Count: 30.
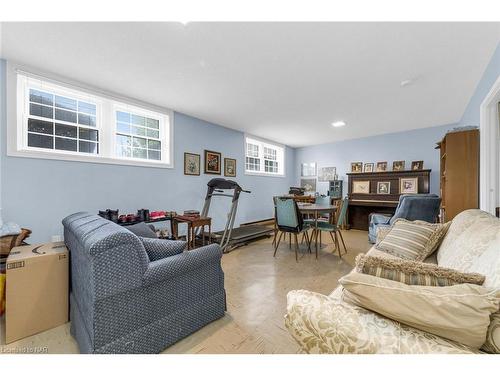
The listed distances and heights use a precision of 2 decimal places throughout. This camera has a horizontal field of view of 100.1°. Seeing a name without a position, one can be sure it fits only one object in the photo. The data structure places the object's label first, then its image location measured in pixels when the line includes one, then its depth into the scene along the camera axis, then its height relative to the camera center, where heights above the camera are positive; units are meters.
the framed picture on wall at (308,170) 6.89 +0.60
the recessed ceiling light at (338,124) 4.56 +1.42
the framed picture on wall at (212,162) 4.54 +0.57
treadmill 3.69 -0.93
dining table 3.32 -0.35
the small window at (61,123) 2.61 +0.86
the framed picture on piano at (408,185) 4.88 +0.06
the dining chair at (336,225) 3.43 -0.63
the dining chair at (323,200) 4.53 -0.28
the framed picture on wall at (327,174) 6.41 +0.43
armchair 3.08 -0.30
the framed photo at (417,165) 5.01 +0.55
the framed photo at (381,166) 5.51 +0.57
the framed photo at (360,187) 5.52 +0.01
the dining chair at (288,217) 3.31 -0.49
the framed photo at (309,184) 6.87 +0.11
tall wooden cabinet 2.60 +0.20
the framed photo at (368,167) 5.74 +0.57
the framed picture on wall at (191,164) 4.16 +0.47
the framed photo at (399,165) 5.27 +0.57
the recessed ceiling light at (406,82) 2.75 +1.41
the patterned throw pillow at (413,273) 0.86 -0.36
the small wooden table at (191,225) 3.26 -0.60
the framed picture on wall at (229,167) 4.97 +0.49
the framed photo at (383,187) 5.23 +0.01
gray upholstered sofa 1.21 -0.69
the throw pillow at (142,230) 2.08 -0.44
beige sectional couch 0.67 -0.49
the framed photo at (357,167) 5.89 +0.58
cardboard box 1.57 -0.82
